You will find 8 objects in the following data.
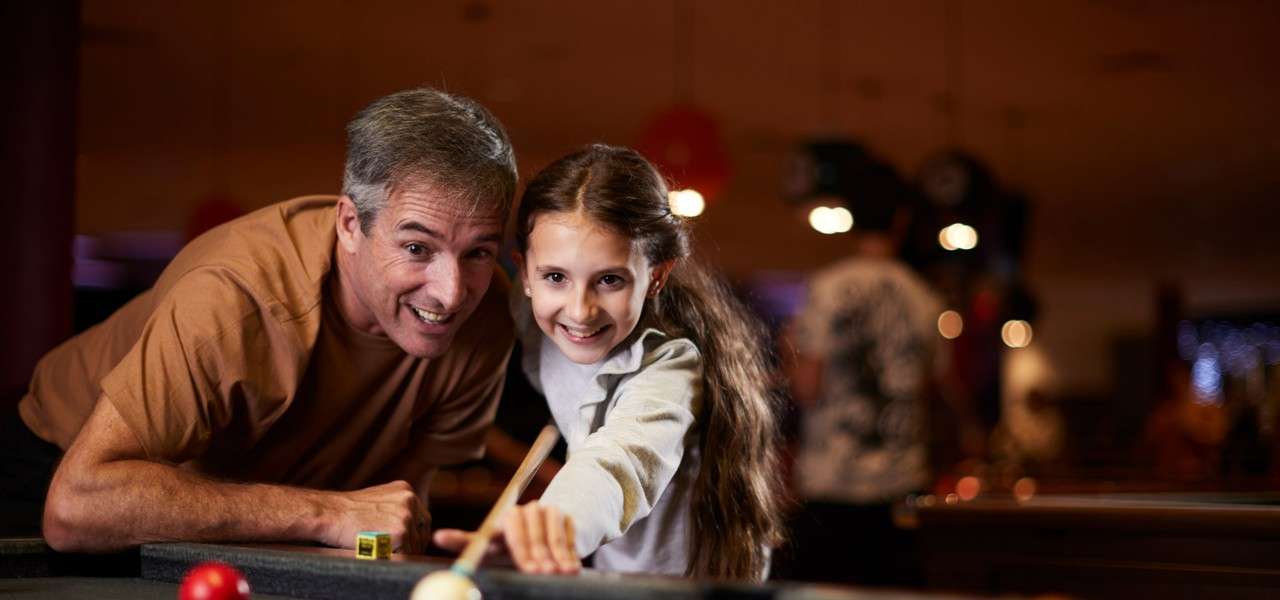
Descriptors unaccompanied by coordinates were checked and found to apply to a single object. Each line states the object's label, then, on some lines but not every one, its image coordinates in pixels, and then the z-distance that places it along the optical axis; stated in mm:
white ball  1217
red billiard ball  1356
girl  2027
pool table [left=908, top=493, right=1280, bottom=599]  2656
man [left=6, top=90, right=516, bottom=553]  2014
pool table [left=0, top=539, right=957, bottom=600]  1276
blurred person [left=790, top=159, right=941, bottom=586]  4316
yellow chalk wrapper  1675
